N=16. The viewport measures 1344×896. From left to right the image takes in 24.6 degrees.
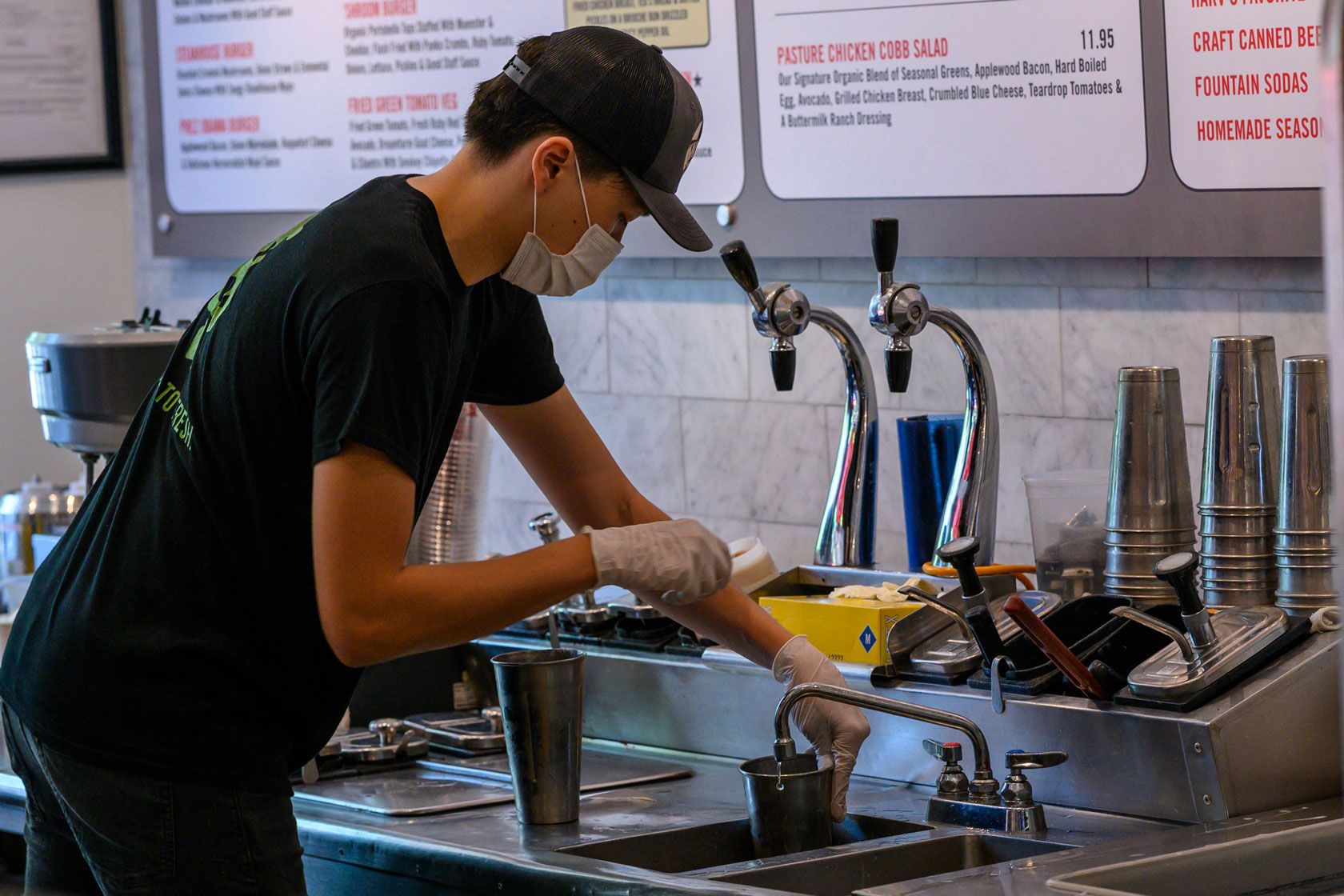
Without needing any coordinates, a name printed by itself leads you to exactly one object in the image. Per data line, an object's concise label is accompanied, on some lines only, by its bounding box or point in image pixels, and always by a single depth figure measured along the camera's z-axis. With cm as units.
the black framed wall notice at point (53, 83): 680
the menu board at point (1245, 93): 379
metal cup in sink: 321
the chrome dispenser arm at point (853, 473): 421
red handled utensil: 319
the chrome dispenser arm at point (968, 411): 391
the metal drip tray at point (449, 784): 358
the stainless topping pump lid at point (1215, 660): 309
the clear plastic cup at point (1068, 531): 382
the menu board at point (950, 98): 413
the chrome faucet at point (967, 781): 315
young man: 265
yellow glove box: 365
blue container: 426
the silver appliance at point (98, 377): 523
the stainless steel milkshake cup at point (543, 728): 333
